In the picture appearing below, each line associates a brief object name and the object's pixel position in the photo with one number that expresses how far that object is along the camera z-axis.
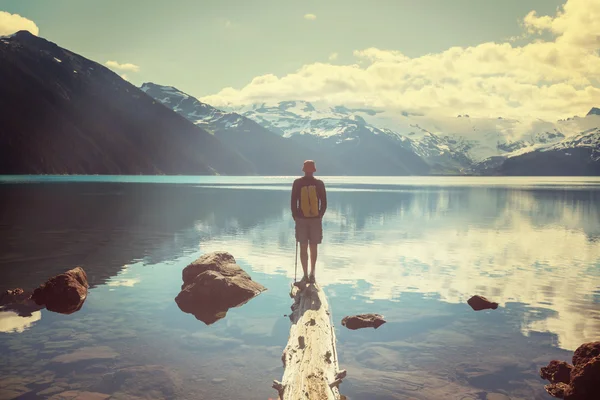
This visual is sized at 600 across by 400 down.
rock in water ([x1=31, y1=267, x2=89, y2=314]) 16.42
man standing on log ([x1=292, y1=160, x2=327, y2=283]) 15.22
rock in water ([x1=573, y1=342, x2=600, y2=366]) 10.84
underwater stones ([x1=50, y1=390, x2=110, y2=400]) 9.91
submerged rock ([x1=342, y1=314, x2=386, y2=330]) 15.00
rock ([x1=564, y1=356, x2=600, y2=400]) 10.05
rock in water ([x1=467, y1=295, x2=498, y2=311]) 17.41
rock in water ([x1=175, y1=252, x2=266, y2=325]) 16.94
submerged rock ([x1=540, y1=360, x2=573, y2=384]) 11.15
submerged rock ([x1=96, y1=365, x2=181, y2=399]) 10.29
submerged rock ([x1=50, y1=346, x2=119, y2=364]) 11.77
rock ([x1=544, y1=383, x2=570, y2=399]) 10.53
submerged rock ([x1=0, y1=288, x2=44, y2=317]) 15.73
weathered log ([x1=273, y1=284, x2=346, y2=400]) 8.55
